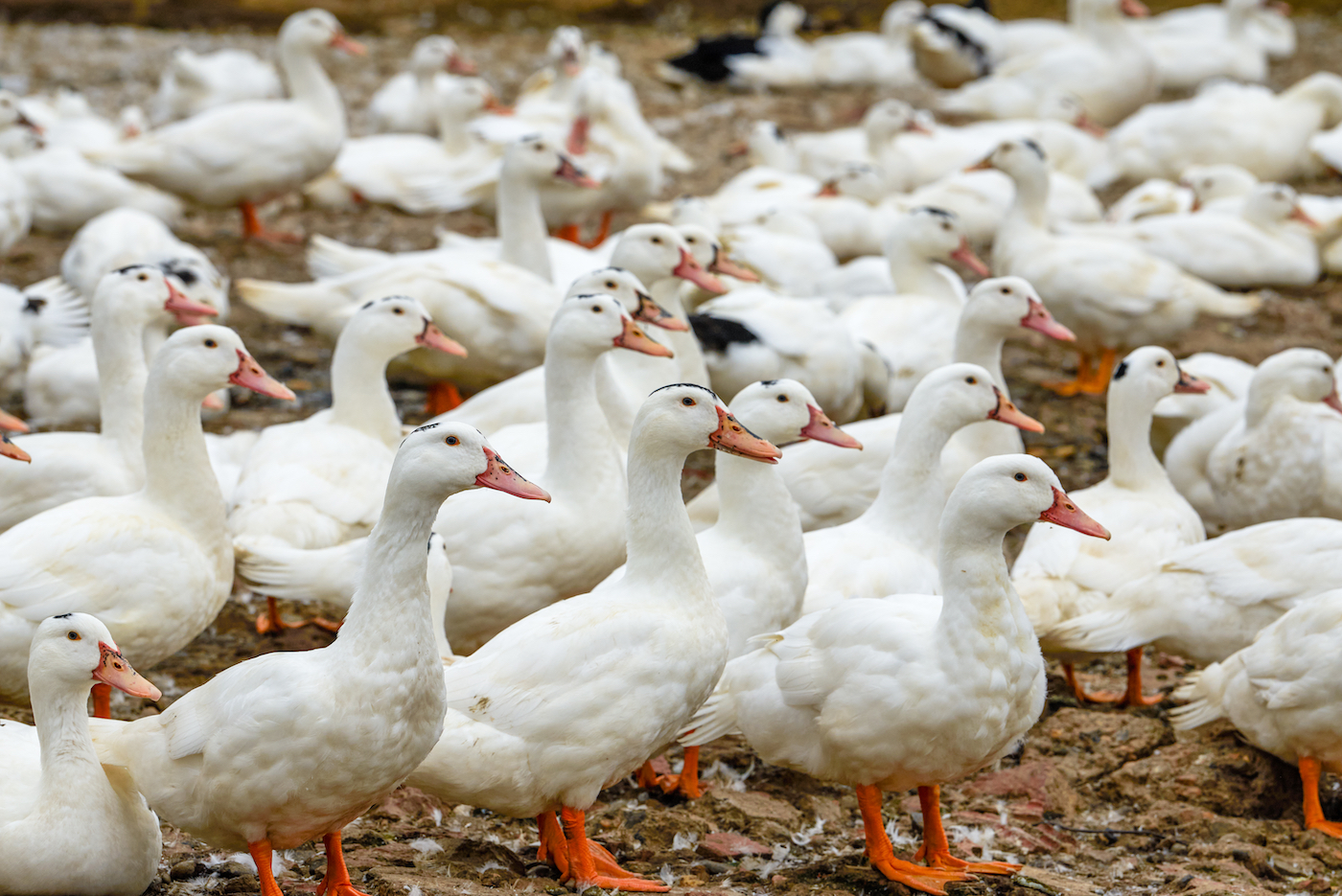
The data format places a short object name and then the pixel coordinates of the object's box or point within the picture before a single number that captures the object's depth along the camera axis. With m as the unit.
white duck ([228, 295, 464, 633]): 11.81
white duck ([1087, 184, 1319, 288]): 20.42
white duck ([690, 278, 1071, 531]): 13.16
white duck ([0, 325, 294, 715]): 9.70
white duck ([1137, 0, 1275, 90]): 32.72
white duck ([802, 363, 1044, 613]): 11.04
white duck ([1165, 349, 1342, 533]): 13.60
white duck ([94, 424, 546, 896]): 7.58
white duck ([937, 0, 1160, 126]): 30.28
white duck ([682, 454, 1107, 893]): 8.69
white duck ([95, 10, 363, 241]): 20.86
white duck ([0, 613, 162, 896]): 7.87
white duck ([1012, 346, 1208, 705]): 11.86
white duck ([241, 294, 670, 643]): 11.07
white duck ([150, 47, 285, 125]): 28.23
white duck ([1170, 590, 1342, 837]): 9.79
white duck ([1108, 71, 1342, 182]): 26.00
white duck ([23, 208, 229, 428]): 15.57
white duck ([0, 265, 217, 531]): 11.91
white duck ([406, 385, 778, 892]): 8.45
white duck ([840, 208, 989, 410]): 16.44
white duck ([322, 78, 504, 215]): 23.08
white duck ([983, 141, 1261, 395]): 17.42
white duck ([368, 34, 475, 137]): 27.87
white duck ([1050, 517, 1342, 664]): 11.11
